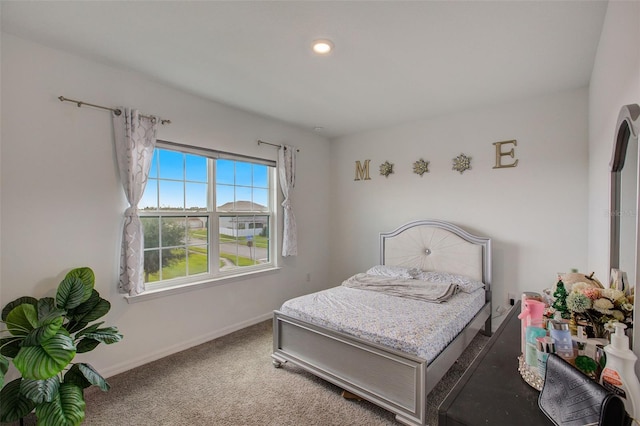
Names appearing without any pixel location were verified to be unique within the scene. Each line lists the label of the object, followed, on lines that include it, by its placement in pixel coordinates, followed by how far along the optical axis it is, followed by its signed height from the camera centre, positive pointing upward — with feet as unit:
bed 6.00 -2.92
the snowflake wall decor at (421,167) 11.99 +1.85
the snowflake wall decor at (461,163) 10.98 +1.84
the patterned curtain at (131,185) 7.78 +0.70
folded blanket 8.67 -2.44
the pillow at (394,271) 10.68 -2.24
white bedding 6.30 -2.61
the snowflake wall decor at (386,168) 12.97 +1.92
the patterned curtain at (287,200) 12.26 +0.49
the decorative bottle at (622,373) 2.38 -1.38
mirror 3.37 +0.21
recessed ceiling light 6.48 +3.73
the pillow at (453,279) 9.48 -2.31
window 9.00 -0.12
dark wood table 2.78 -1.95
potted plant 4.97 -2.53
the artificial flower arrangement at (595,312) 2.96 -1.12
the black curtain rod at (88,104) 7.02 +2.67
